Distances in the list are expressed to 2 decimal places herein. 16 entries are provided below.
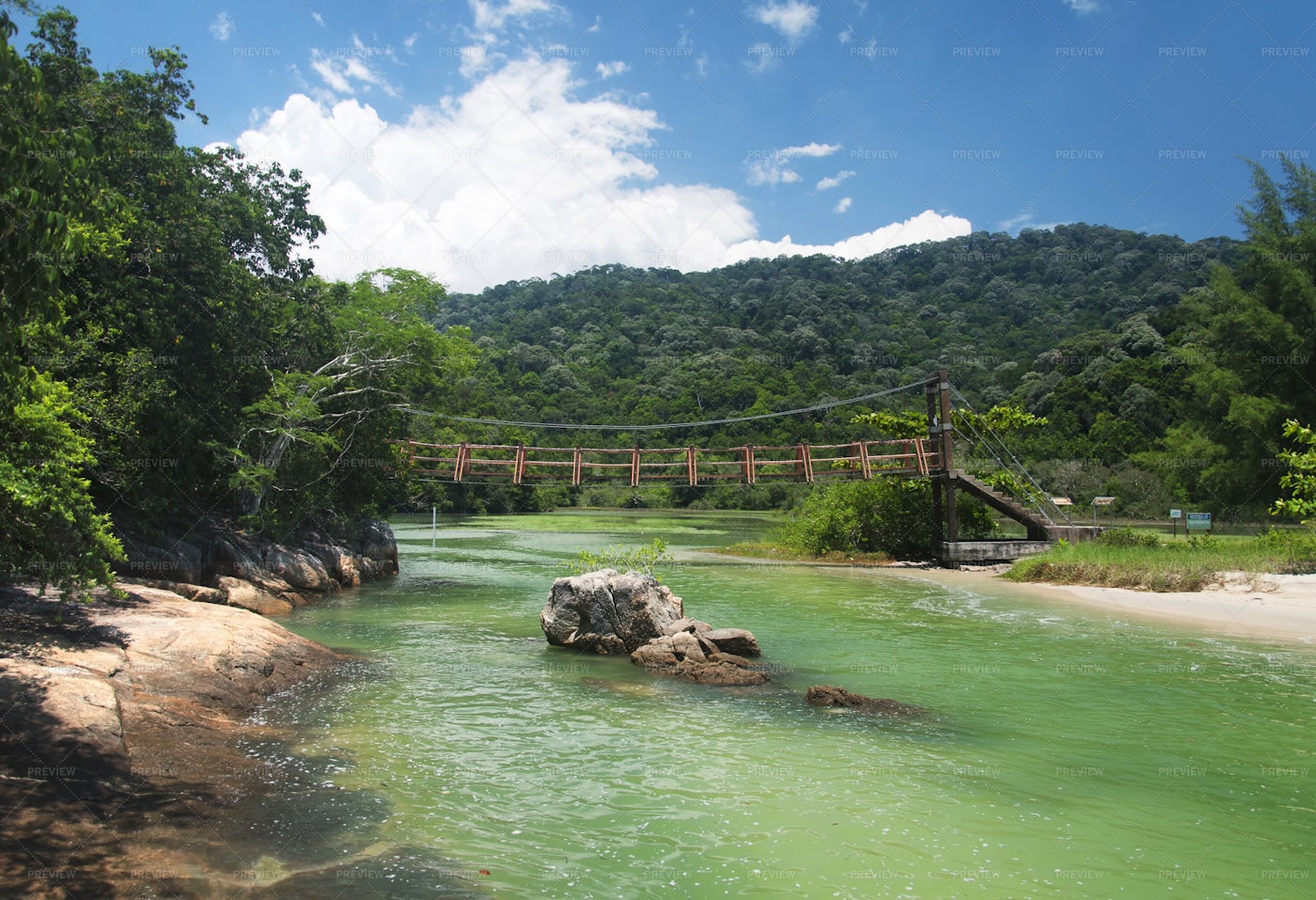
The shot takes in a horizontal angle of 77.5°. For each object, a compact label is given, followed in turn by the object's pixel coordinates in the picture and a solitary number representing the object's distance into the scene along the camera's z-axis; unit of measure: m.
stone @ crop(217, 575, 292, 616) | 13.86
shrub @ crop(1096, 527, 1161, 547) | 19.23
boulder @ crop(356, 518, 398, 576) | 21.11
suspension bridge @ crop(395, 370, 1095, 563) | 21.25
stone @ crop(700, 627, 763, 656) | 11.05
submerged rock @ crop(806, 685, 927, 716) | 8.50
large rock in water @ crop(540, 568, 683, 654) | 11.48
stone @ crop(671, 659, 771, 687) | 9.75
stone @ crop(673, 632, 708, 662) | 10.54
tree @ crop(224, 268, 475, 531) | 16.86
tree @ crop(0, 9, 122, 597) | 4.12
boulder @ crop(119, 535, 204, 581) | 13.22
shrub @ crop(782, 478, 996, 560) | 24.75
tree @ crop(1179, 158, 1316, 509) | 21.80
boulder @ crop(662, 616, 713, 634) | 11.28
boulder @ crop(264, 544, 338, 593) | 16.97
